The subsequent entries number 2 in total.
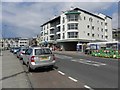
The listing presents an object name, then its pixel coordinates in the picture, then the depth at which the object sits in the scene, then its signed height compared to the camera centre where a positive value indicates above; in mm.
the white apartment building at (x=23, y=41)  73818 +3008
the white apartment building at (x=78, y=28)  27136 +5464
